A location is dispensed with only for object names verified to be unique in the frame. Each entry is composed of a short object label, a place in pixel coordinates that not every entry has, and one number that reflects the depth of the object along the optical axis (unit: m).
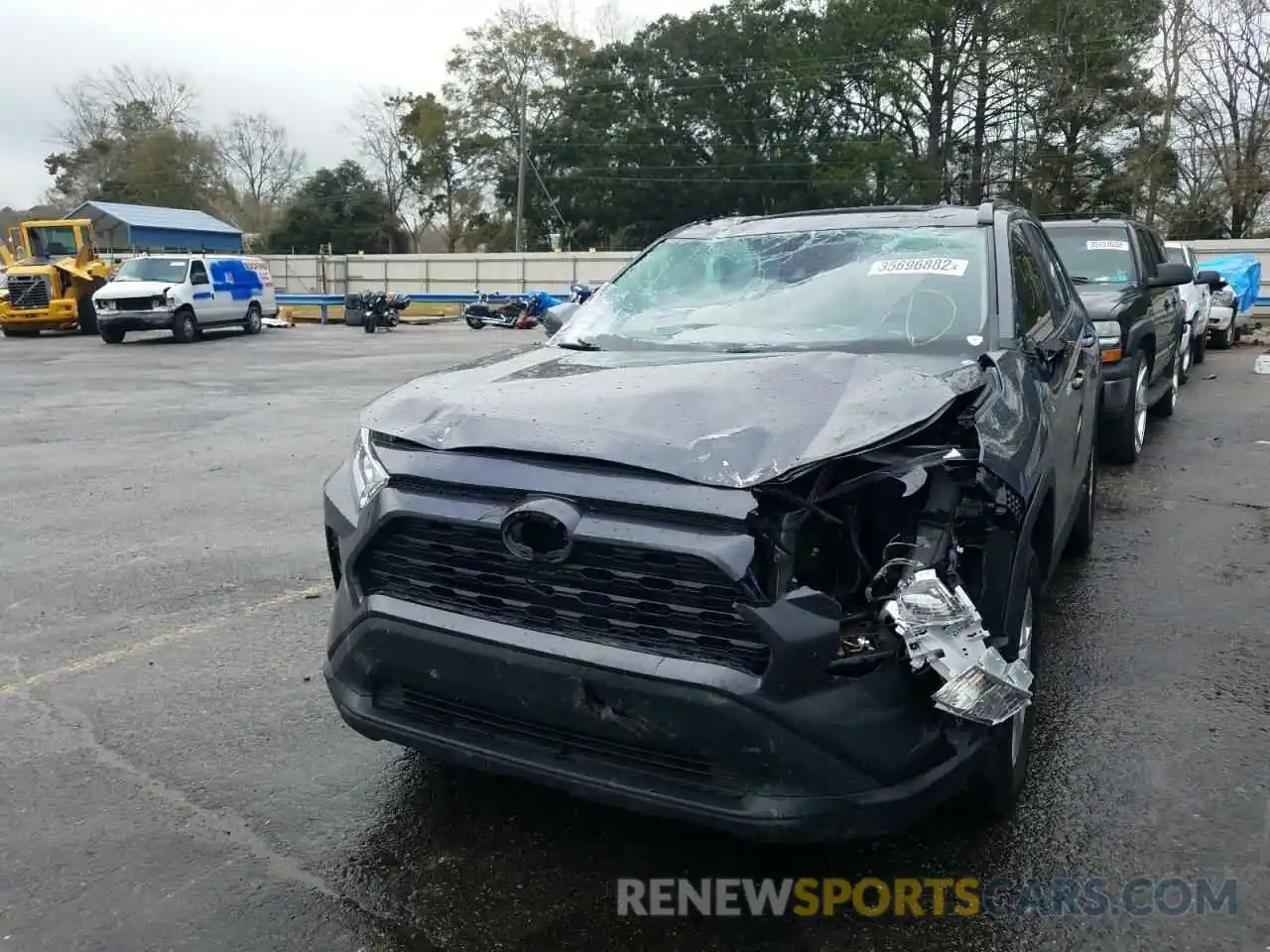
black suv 7.24
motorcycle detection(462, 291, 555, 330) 29.17
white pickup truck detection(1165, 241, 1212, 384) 12.48
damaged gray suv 2.27
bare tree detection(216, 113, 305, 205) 70.81
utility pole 48.53
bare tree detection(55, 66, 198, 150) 69.44
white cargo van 22.94
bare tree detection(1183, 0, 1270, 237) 34.19
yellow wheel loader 26.48
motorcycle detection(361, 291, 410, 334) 28.50
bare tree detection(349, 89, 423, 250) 65.44
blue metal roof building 39.88
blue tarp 18.30
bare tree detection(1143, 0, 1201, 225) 34.50
